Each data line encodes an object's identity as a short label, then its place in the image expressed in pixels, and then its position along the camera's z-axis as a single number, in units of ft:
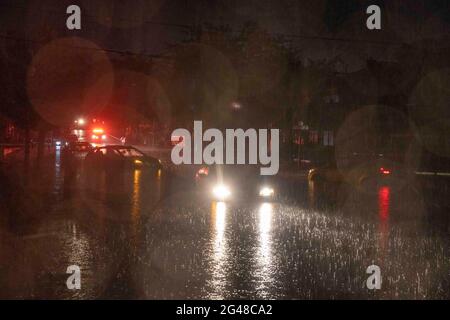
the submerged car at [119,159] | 115.44
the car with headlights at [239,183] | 62.90
